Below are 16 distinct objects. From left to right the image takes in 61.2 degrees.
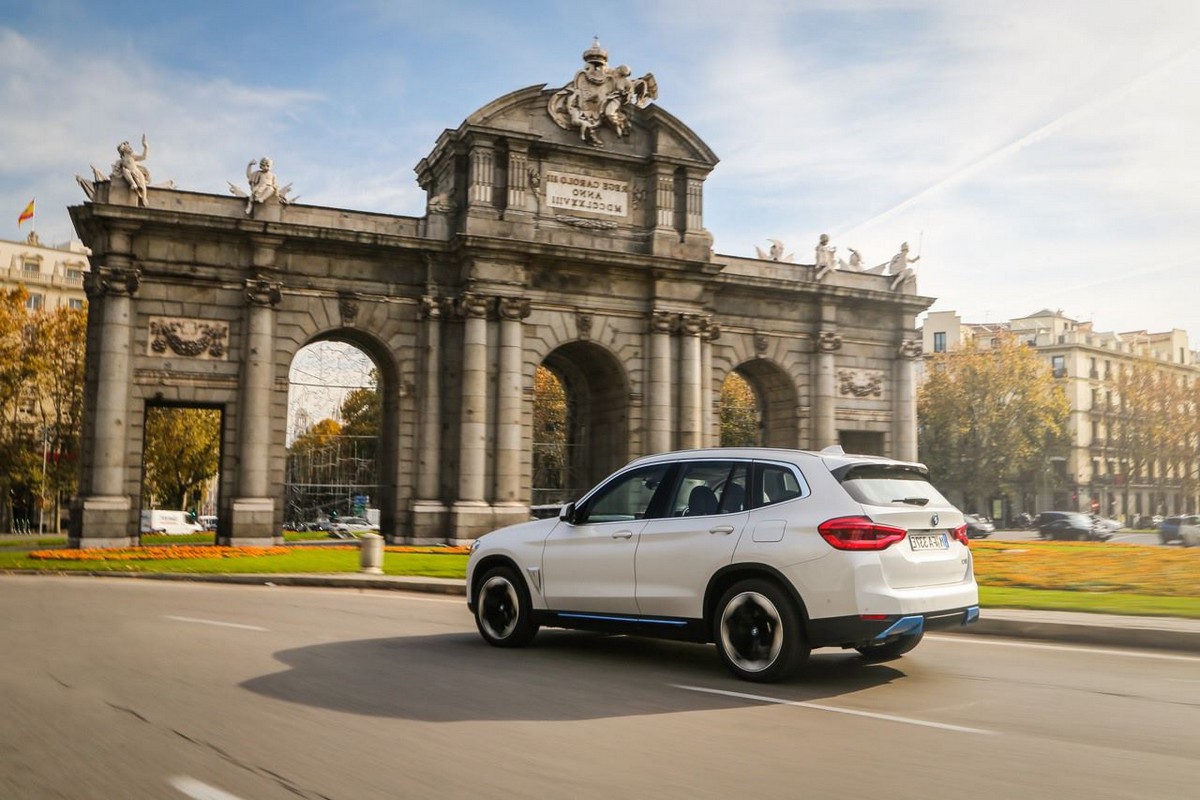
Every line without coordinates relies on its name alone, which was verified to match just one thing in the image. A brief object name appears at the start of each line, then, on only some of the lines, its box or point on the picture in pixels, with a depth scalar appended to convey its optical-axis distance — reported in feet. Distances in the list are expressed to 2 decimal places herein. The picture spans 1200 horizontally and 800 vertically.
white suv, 24.18
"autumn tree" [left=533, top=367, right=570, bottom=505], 112.68
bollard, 65.97
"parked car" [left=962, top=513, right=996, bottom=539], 157.17
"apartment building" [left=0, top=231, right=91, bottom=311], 233.76
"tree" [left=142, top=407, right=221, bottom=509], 167.84
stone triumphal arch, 89.20
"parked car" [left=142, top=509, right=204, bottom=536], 164.04
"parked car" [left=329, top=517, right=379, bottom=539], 110.92
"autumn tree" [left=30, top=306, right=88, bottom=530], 160.76
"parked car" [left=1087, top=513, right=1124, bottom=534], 153.31
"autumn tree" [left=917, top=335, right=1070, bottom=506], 204.85
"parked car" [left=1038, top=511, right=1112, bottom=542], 150.20
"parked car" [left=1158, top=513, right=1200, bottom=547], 138.31
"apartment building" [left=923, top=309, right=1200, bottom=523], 253.03
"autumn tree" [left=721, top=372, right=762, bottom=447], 207.00
